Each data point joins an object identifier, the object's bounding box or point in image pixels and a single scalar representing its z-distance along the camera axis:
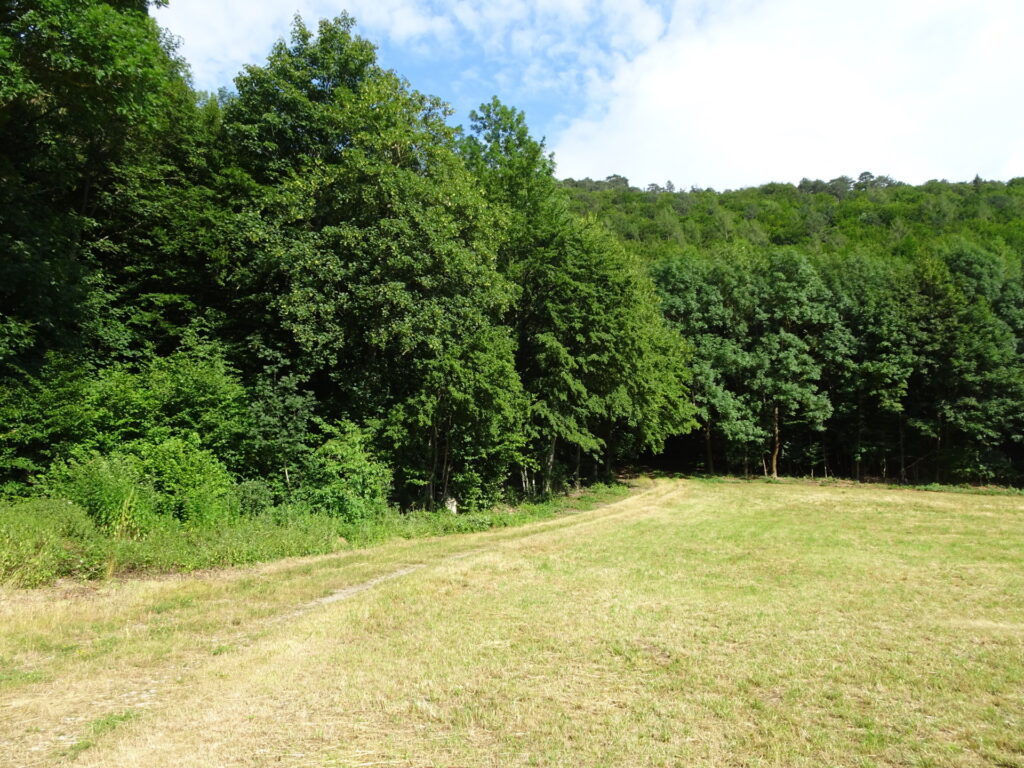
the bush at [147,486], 10.74
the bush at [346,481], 15.09
